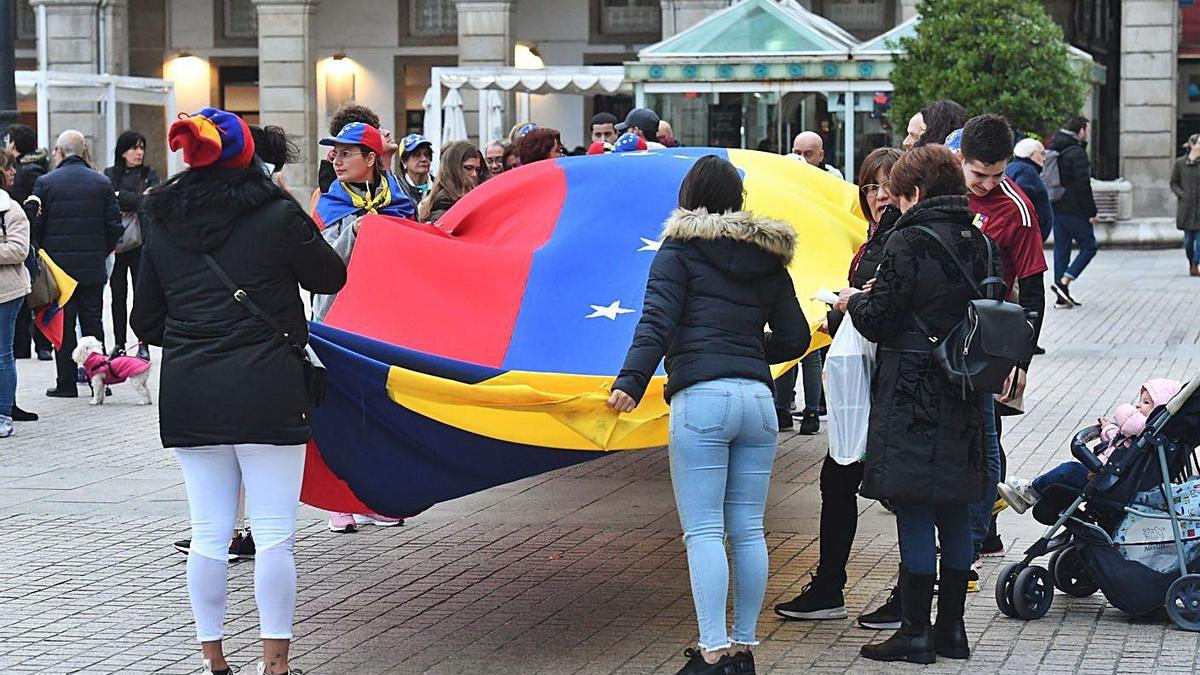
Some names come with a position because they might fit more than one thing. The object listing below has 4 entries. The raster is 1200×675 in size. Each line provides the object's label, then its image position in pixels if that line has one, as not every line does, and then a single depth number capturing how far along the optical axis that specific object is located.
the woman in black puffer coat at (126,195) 15.79
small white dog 13.98
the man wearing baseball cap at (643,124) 13.22
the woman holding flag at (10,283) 12.52
